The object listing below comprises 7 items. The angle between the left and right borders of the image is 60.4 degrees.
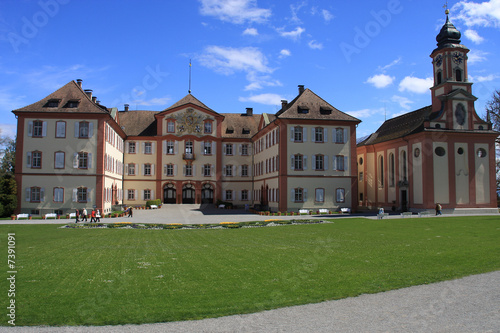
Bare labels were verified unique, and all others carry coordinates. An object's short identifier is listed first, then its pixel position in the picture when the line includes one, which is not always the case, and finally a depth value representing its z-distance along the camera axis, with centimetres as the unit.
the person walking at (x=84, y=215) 3516
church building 4194
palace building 4325
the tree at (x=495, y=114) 4857
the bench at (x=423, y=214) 3790
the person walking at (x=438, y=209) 3866
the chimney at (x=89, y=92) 5188
